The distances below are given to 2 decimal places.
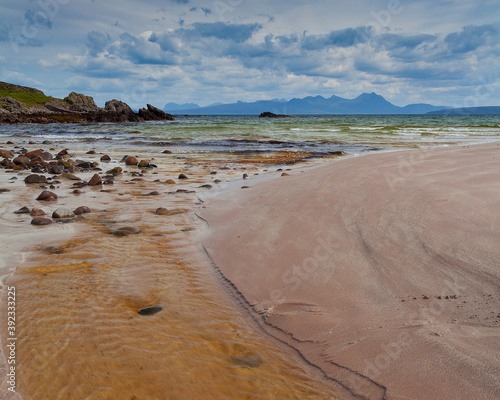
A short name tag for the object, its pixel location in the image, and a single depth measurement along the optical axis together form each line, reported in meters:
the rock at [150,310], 2.89
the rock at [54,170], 10.15
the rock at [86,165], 11.42
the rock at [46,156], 13.04
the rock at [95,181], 8.38
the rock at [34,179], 8.55
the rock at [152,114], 71.19
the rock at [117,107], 80.50
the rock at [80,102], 86.88
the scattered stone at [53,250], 4.11
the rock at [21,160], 11.45
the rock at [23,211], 5.75
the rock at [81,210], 5.68
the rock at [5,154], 13.39
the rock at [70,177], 9.21
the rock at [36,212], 5.53
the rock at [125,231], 4.72
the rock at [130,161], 12.48
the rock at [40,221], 5.13
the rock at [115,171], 10.19
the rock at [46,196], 6.71
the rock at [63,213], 5.43
